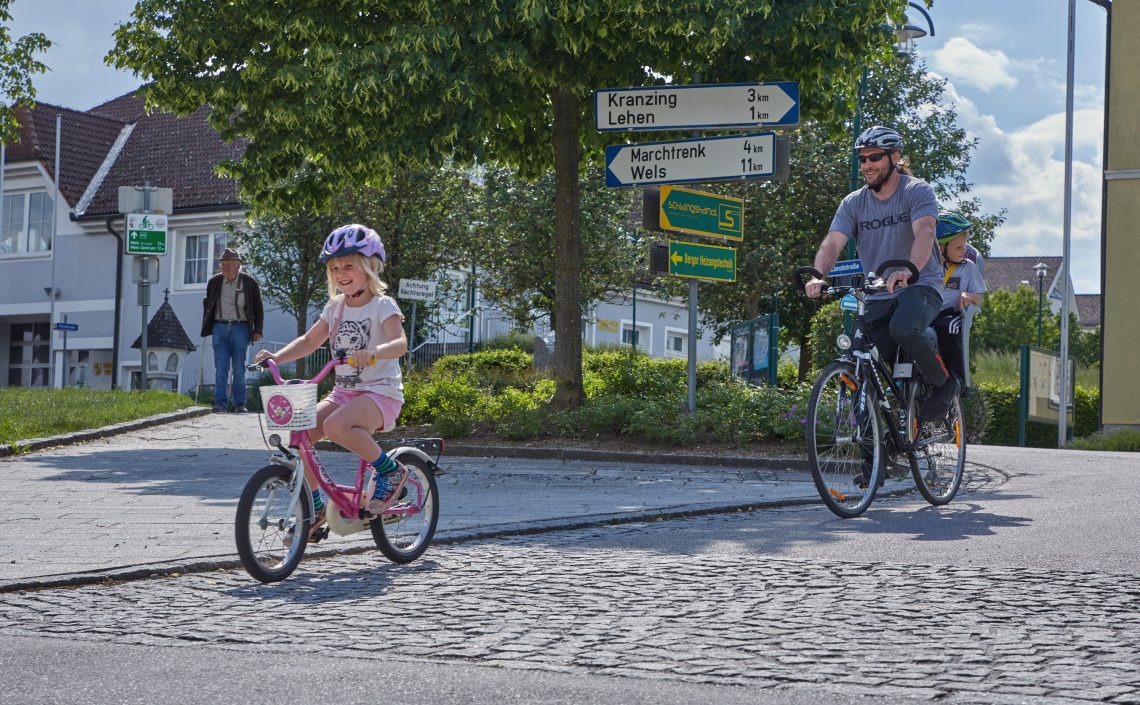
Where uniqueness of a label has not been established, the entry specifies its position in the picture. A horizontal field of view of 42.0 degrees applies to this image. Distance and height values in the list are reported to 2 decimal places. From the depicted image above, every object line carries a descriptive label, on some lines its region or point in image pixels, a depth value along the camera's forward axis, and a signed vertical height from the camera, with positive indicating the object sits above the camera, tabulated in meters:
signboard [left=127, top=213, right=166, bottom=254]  19.28 +1.90
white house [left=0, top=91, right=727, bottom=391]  39.50 +3.75
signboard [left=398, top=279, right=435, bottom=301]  27.52 +1.81
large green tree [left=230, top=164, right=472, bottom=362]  31.08 +3.24
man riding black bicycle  8.28 +0.89
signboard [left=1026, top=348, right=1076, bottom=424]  23.59 +0.32
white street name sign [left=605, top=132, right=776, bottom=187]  13.98 +2.24
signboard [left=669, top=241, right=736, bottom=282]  14.30 +1.31
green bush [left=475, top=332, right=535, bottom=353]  35.12 +1.14
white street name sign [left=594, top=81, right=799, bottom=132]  14.29 +2.78
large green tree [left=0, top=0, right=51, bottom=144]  23.80 +4.99
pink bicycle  5.89 -0.50
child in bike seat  9.03 +0.81
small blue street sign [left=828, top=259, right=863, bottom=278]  8.32 +0.74
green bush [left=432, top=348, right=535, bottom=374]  28.02 +0.55
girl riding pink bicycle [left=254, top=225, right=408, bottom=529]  6.39 +0.17
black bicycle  7.92 -0.12
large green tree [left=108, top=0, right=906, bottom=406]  14.14 +3.30
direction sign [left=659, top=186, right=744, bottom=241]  14.31 +1.79
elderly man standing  18.52 +0.90
